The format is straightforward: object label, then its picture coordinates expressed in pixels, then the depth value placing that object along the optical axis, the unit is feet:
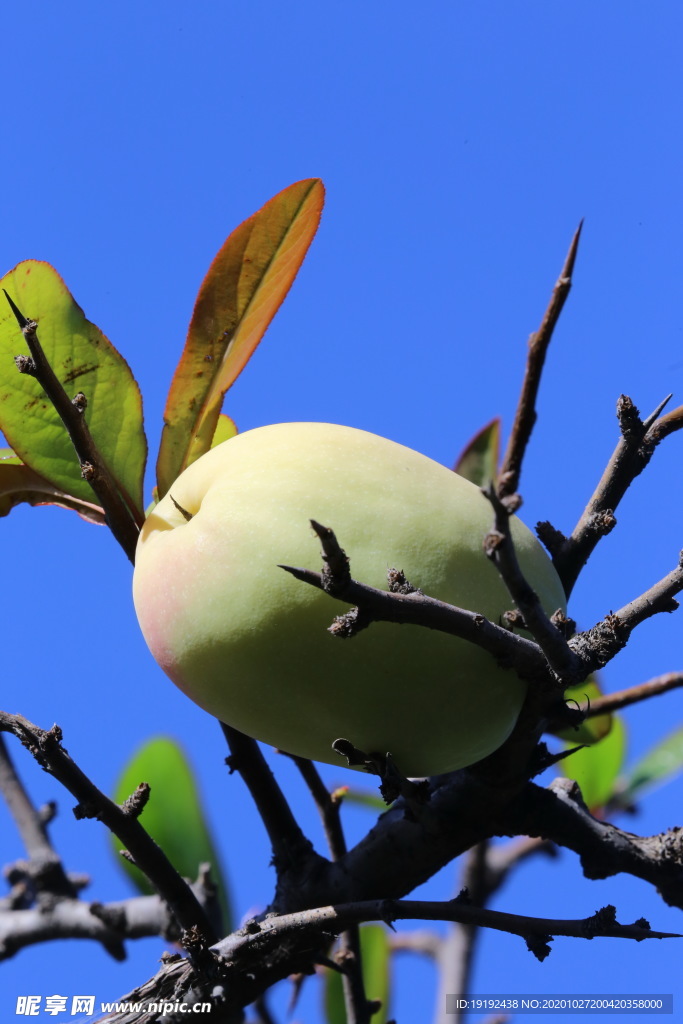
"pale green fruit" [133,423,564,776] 2.95
